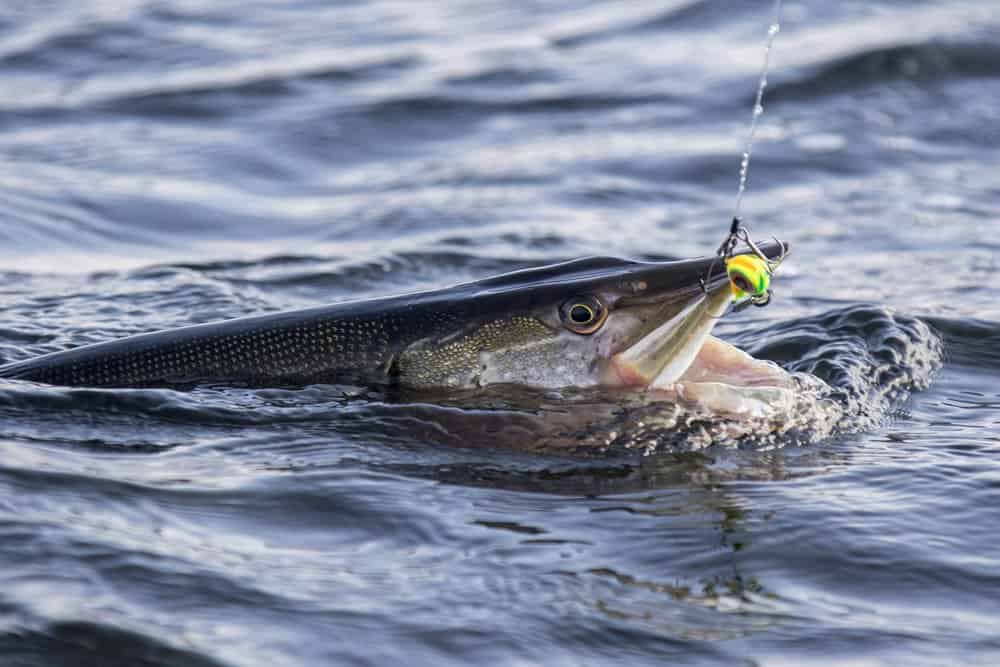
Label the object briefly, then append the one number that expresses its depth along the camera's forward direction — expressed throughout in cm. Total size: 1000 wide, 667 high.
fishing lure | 980
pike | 1009
